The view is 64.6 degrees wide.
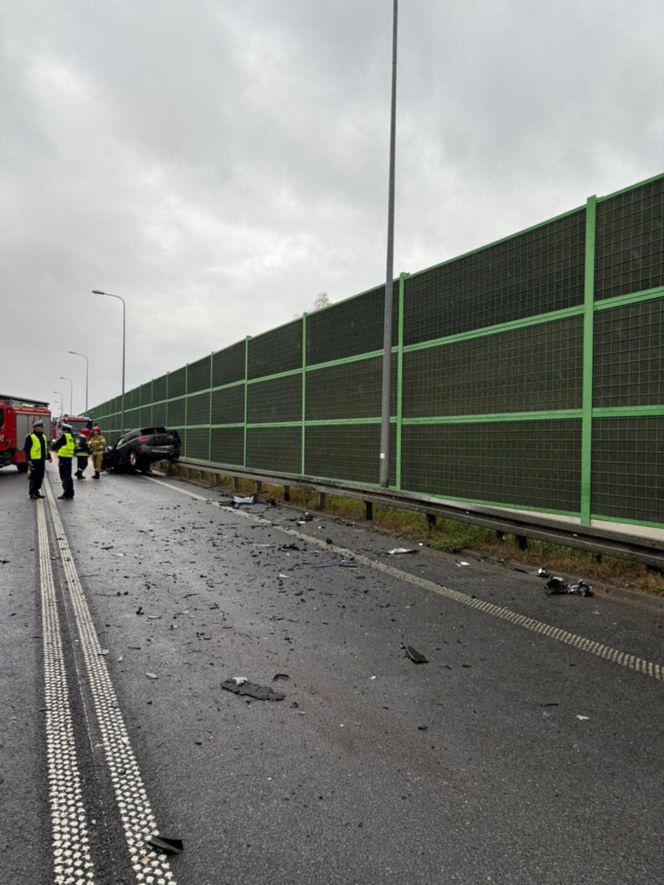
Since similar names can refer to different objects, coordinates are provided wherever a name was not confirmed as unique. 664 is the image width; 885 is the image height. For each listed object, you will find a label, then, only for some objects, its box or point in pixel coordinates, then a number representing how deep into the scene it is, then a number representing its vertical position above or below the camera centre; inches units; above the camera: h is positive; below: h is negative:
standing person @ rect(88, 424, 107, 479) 823.7 -21.0
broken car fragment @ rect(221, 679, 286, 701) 126.3 -62.2
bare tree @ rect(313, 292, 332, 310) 2289.6 +612.1
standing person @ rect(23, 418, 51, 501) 538.6 -25.9
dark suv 876.0 -24.8
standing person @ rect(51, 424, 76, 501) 541.3 -23.8
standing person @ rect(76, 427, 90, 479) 750.5 -27.7
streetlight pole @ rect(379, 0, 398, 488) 399.5 +68.6
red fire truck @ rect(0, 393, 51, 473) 852.6 +9.0
